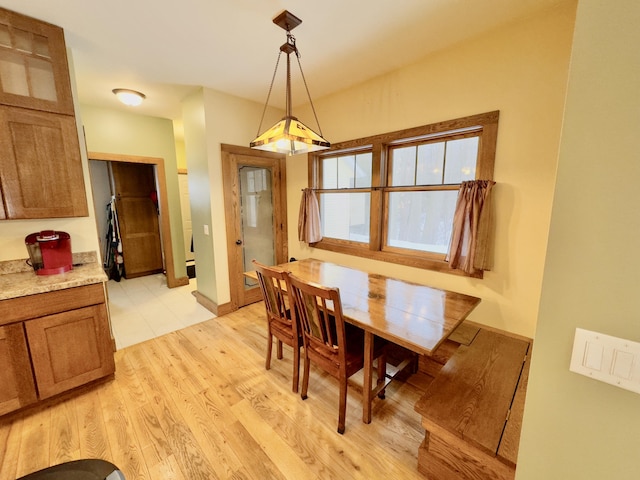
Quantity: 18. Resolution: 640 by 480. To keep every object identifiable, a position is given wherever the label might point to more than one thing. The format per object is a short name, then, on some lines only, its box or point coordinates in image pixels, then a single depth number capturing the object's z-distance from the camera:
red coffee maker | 1.96
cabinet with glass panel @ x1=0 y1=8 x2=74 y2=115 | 1.76
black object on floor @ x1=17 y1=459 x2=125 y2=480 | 0.79
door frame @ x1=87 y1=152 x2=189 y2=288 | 3.81
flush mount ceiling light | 2.92
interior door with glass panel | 3.26
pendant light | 1.77
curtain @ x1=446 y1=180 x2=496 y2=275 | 2.03
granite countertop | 1.70
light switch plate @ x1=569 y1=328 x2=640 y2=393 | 0.61
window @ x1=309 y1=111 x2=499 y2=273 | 2.23
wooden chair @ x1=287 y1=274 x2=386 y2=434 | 1.58
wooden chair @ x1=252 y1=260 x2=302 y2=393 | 1.91
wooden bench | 1.19
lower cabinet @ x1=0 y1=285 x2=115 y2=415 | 1.68
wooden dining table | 1.41
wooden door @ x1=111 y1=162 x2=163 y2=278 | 4.61
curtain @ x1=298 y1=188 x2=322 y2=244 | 3.43
